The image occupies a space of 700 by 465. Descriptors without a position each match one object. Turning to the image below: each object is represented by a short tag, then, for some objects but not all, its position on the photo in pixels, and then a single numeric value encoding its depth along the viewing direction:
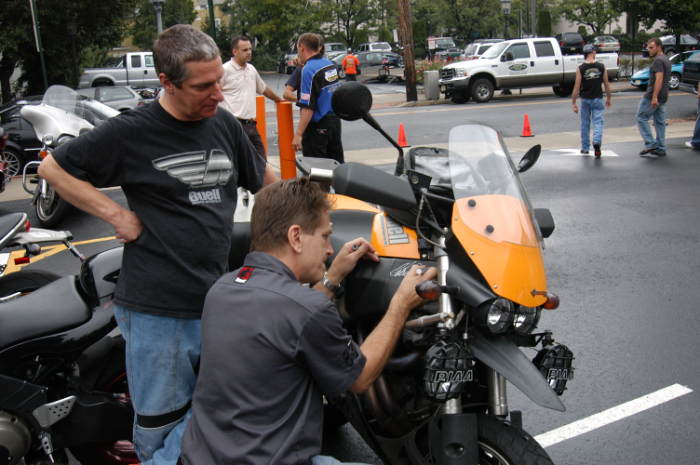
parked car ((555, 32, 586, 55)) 41.74
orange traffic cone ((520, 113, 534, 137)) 15.37
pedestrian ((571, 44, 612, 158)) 12.59
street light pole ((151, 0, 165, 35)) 23.37
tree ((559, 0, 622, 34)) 51.88
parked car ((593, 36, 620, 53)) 41.60
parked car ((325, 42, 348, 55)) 50.69
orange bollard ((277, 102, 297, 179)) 8.41
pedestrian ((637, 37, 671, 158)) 12.36
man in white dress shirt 9.10
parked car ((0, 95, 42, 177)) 12.58
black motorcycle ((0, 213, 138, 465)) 3.18
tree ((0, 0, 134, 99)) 25.08
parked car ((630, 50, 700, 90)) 24.55
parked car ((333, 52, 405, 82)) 42.25
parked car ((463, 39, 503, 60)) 37.53
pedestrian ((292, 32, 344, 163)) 7.78
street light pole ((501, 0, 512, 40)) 43.74
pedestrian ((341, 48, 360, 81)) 31.22
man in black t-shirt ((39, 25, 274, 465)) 2.82
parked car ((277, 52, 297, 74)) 46.00
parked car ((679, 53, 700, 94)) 17.84
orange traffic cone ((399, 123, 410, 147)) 13.88
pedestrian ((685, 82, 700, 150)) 12.83
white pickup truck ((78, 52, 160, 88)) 31.98
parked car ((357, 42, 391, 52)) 49.08
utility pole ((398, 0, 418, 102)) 24.05
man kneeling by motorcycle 2.20
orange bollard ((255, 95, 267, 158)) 9.77
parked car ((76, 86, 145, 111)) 19.89
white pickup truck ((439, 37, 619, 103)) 24.00
